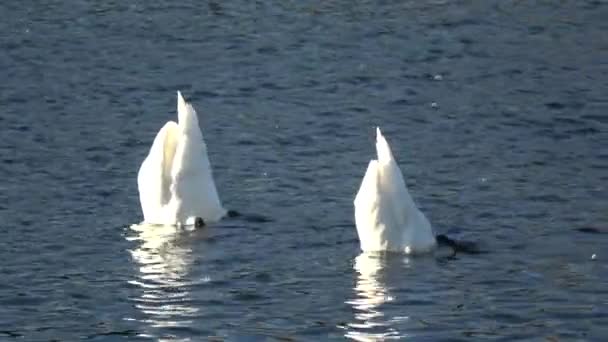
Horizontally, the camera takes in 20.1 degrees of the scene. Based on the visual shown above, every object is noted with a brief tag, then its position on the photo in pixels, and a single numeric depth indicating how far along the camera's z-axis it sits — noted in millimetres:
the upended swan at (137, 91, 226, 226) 23828
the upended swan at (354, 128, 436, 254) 21750
